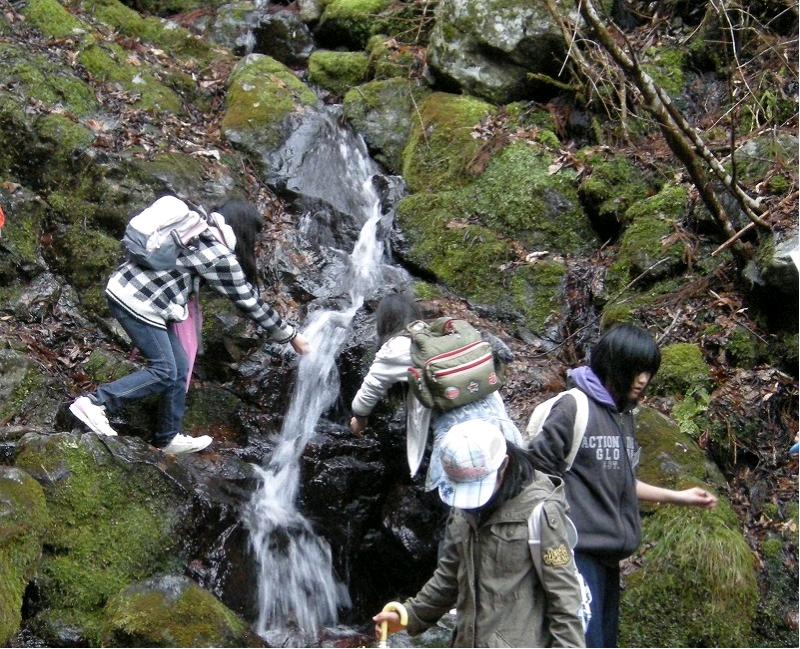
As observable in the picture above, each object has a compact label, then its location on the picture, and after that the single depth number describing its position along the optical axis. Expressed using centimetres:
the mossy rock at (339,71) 1110
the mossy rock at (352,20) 1167
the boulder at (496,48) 941
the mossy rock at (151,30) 1073
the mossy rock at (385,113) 980
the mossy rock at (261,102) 941
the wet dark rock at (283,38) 1192
